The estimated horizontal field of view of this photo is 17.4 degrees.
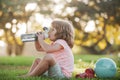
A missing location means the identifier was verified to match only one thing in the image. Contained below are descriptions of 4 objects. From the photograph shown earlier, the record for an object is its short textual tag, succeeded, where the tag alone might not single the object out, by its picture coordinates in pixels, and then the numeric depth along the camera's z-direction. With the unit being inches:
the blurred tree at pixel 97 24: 774.5
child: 214.5
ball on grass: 231.3
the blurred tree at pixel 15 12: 716.7
